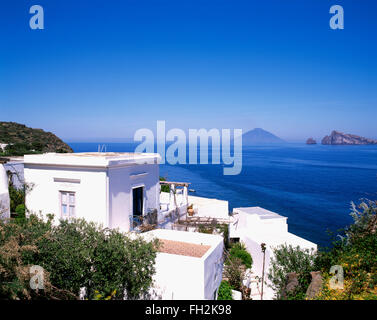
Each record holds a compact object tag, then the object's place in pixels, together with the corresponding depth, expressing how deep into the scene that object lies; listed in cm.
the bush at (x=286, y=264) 1143
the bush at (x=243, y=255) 1718
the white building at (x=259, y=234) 1565
